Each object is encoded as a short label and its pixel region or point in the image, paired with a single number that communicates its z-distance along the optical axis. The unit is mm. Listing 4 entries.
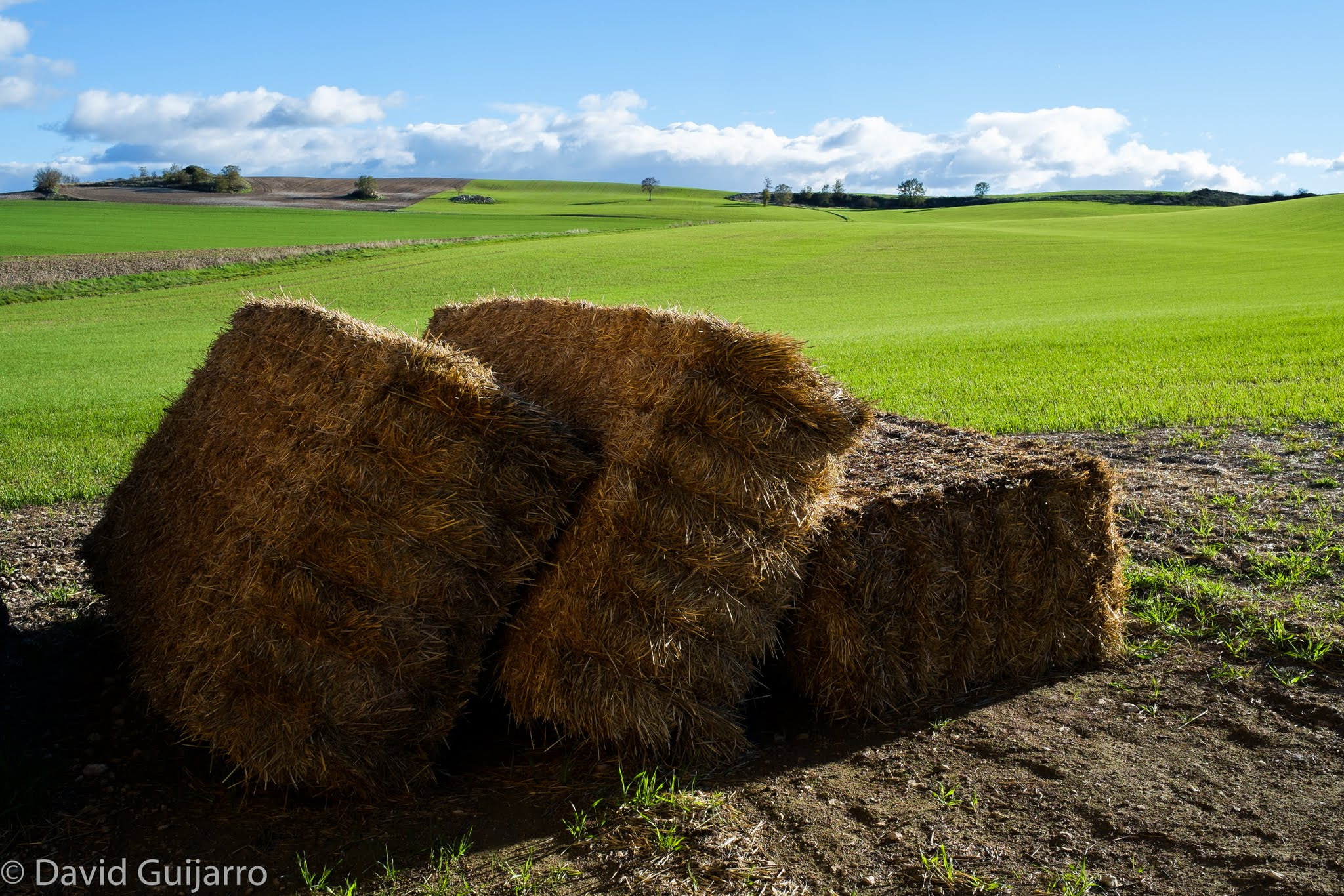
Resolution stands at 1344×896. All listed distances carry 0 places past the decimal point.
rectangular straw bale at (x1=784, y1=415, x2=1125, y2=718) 5148
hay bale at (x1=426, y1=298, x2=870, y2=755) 4477
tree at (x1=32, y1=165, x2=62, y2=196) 84125
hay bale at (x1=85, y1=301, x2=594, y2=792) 4305
